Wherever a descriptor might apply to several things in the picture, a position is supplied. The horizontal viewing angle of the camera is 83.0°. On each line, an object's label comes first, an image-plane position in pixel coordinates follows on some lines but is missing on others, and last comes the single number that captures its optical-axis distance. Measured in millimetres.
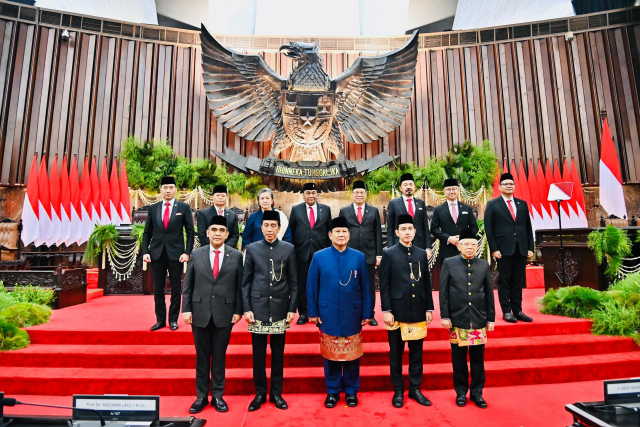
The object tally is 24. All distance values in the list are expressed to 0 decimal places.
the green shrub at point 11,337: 3113
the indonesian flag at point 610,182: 8453
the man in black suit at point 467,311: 2492
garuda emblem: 8938
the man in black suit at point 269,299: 2504
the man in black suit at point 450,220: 3523
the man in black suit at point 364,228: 3439
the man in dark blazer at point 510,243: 3539
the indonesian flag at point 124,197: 8766
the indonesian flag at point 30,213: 7840
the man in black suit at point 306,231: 3490
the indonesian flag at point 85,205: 8352
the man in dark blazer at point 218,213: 3539
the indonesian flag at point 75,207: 8242
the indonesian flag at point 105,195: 8656
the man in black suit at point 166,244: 3428
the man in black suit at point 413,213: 3488
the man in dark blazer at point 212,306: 2461
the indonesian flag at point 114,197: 8664
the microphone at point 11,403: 1411
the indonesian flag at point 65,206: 8180
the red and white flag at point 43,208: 7949
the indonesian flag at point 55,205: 8102
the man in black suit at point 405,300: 2527
